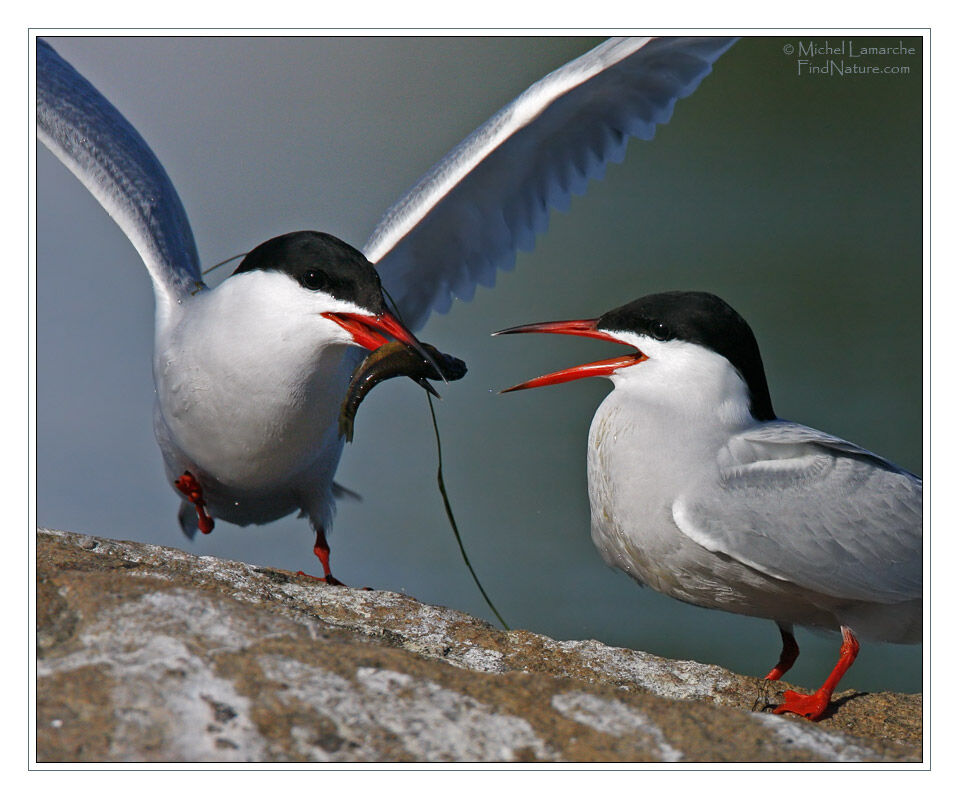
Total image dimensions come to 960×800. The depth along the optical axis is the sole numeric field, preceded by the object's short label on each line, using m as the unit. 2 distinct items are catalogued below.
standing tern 6.93
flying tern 8.22
